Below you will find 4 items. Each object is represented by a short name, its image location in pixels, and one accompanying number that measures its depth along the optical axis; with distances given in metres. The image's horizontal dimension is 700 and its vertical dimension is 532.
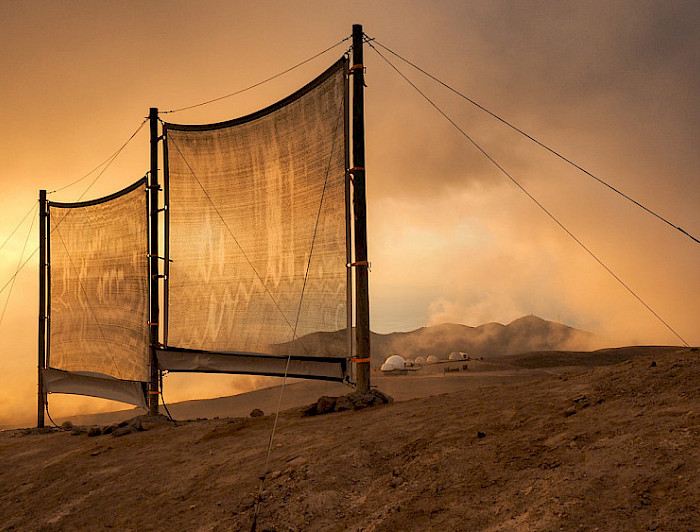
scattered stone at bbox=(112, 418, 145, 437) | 10.42
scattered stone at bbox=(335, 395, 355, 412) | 8.36
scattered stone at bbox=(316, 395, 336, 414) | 8.52
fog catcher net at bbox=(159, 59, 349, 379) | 9.01
